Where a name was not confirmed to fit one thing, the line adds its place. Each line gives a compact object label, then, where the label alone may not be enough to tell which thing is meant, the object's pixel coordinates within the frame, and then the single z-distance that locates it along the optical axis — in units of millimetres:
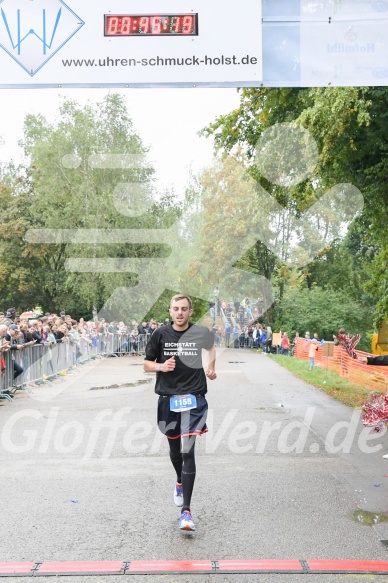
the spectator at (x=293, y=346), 42928
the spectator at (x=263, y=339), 42519
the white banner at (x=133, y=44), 8633
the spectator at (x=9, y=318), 17728
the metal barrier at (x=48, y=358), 16781
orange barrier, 18484
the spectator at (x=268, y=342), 42219
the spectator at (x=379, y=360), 8353
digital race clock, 8625
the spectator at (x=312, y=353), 26797
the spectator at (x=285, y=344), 42625
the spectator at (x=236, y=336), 45875
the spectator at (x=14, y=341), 16969
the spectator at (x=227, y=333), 45831
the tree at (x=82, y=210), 51219
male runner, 6676
